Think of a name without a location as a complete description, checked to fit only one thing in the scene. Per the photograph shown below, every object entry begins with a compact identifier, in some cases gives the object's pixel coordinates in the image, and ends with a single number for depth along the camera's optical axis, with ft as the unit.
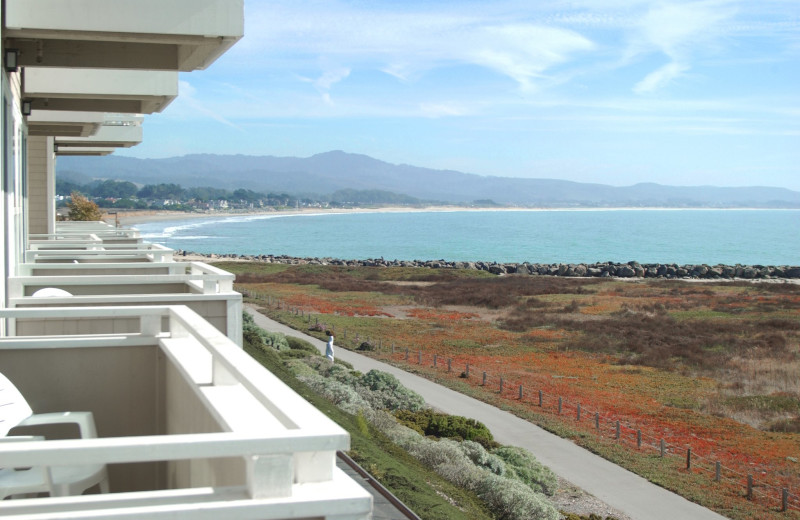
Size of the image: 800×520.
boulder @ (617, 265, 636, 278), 286.87
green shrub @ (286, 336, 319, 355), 91.70
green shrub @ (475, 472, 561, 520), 42.24
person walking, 80.17
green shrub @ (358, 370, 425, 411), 69.72
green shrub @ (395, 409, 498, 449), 62.69
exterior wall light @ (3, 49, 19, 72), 27.14
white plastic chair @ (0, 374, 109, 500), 12.78
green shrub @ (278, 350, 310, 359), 80.17
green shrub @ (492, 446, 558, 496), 52.75
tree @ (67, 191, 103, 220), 155.74
